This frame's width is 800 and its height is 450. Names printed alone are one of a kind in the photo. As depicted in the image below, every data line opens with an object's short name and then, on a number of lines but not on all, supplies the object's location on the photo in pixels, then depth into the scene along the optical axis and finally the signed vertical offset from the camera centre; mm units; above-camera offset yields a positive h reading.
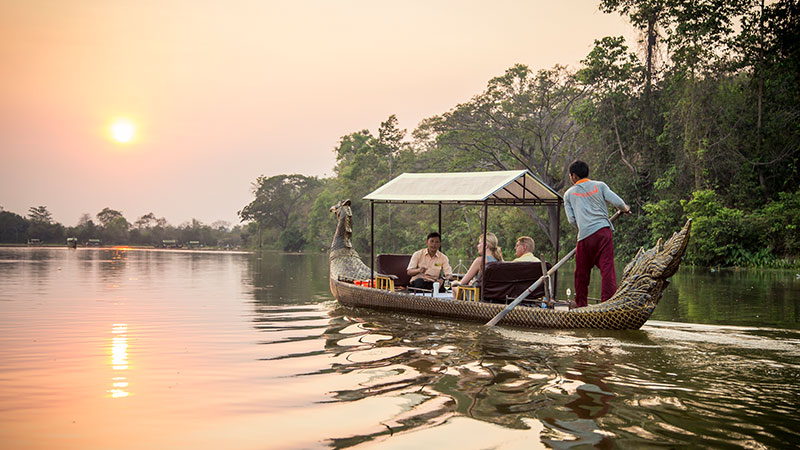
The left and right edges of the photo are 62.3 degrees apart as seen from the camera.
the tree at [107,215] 80625 +3660
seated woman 10398 -288
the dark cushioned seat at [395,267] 12977 -487
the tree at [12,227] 69438 +1976
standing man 8695 +173
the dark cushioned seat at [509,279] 9820 -573
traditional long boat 8148 -913
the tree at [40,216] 72188 +3308
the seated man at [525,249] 10344 -131
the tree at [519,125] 34969 +6253
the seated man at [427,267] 11648 -452
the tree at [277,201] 87000 +5557
